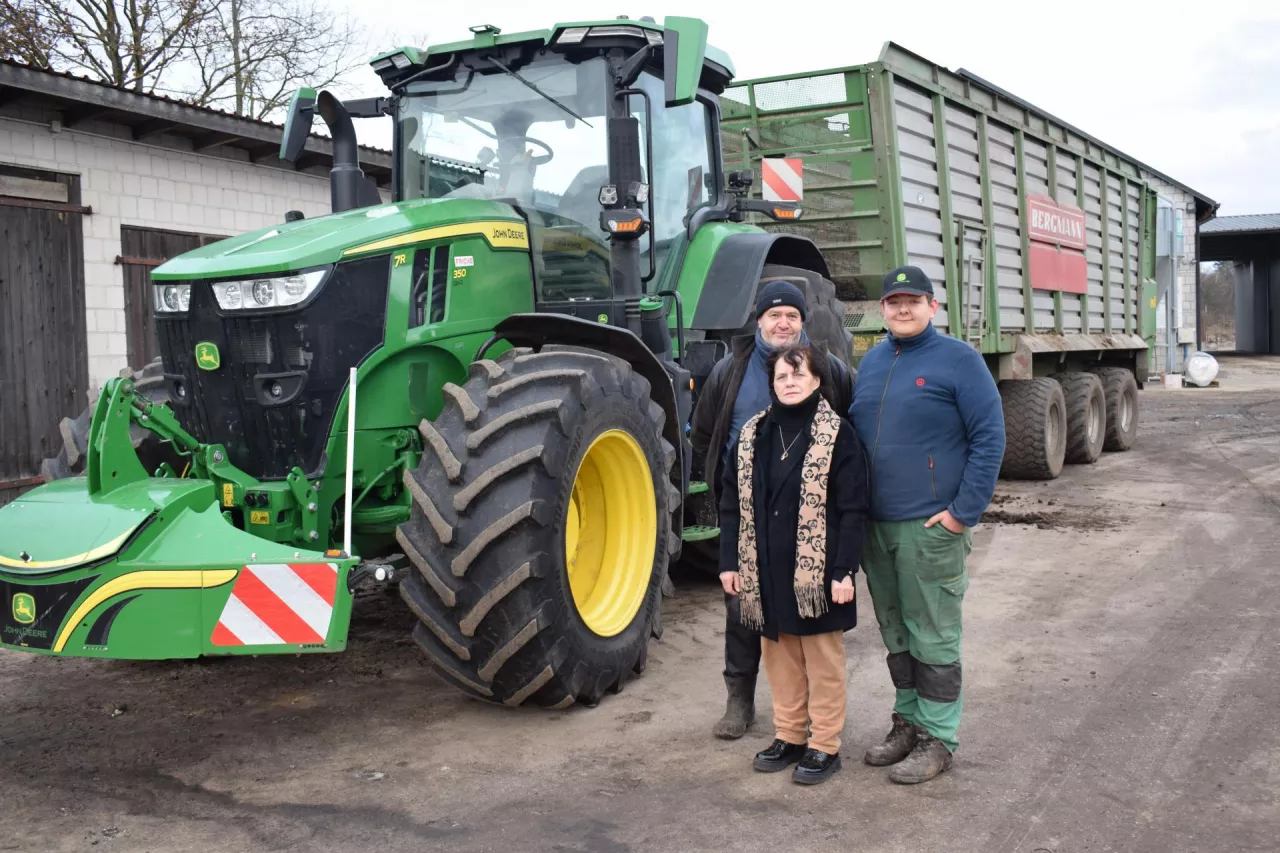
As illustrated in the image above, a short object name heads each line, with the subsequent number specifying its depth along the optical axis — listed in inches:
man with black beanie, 166.1
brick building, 356.2
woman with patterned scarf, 149.8
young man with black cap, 150.5
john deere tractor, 151.8
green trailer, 370.6
